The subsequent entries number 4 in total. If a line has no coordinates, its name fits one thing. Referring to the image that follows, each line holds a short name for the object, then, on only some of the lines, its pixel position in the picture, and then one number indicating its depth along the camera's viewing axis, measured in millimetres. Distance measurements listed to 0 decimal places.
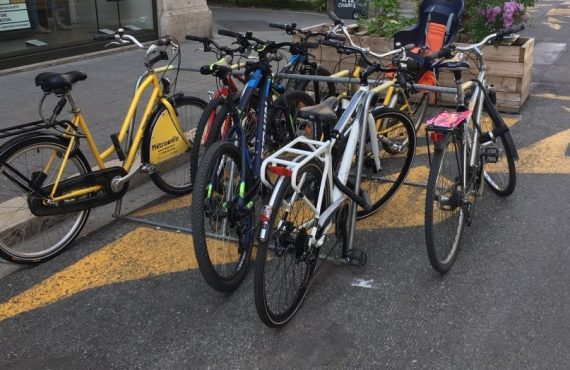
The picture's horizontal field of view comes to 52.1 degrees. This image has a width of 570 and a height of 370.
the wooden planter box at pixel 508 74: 6758
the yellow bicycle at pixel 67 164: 3547
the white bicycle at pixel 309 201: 2852
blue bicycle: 3078
